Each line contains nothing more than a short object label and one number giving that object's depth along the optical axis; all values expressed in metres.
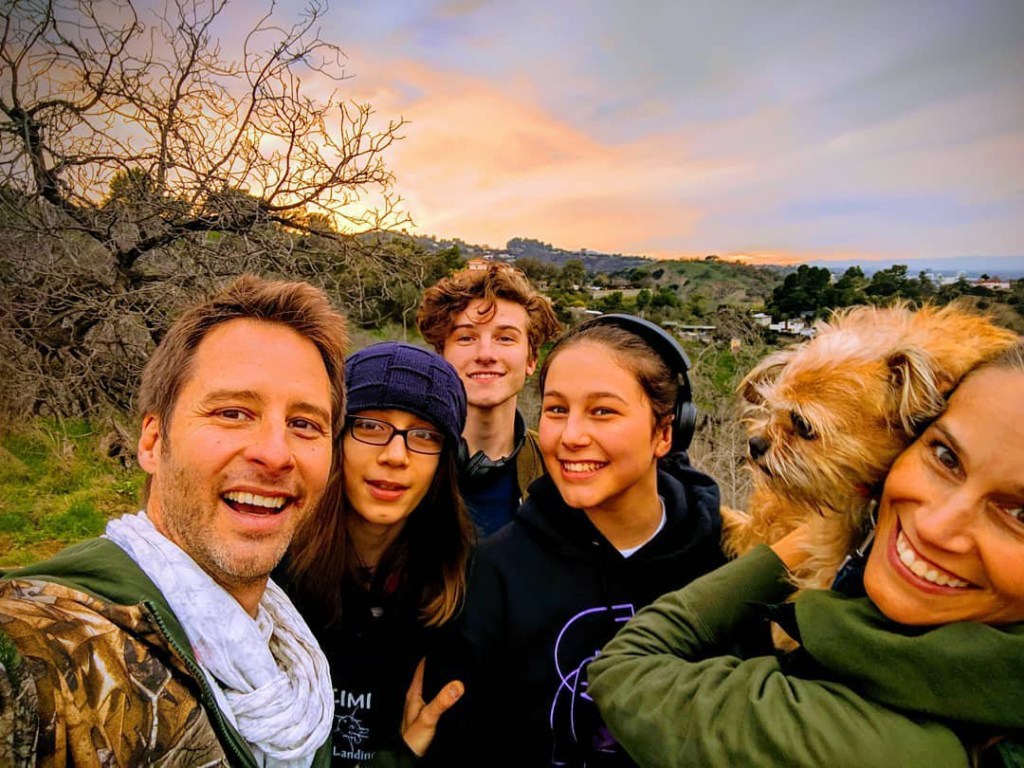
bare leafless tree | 2.00
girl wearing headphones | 0.71
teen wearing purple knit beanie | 0.78
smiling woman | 0.42
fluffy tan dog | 0.54
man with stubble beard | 0.41
